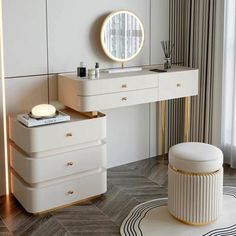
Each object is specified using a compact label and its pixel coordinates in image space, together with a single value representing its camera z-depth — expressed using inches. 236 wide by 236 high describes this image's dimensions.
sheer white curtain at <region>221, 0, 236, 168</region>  145.5
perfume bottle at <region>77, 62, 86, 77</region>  126.6
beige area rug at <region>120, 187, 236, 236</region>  105.3
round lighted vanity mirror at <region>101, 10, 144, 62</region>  136.2
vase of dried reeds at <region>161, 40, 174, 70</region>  145.9
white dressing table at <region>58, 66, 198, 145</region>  120.6
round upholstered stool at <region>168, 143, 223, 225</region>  103.7
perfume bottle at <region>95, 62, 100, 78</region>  126.9
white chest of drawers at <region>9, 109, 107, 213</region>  112.6
